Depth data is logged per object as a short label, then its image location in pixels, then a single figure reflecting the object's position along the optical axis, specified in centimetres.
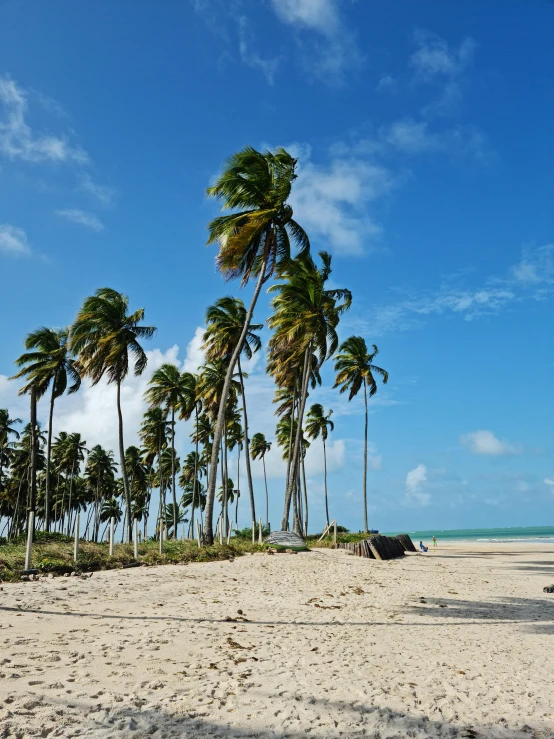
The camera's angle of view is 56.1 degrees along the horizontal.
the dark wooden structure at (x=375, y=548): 2038
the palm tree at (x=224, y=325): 2838
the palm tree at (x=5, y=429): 4488
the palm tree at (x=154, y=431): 4666
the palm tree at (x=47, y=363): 2959
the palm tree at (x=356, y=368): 3803
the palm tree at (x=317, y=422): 4966
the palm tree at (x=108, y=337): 2586
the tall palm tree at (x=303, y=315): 2536
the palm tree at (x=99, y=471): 5826
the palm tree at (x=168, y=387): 3838
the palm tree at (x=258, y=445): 6038
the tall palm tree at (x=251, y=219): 2058
